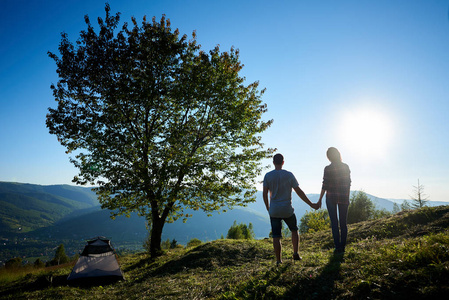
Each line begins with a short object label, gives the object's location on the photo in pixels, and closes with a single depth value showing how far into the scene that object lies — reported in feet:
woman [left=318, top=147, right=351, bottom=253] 23.25
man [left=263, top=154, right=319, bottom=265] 21.48
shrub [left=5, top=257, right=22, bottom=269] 66.49
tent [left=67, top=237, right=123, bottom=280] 37.91
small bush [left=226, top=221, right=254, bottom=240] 118.38
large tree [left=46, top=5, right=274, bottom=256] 45.57
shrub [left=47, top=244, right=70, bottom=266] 133.18
